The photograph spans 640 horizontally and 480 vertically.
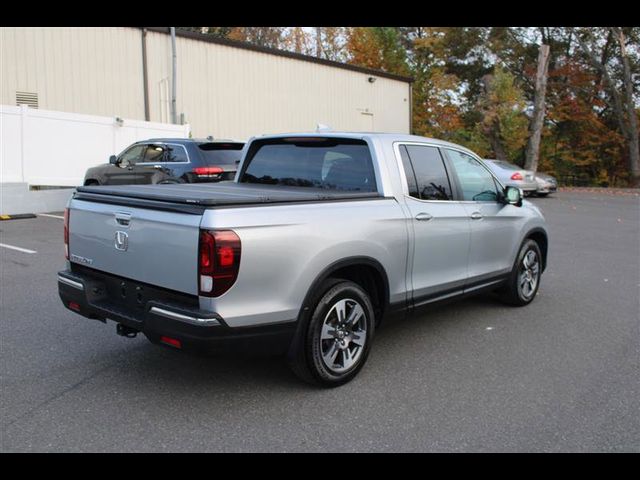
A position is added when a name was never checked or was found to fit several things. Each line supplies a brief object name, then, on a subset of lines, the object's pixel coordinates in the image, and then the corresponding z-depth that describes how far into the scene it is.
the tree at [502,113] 32.91
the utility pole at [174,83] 18.11
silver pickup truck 3.41
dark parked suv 10.57
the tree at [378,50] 35.59
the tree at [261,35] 40.31
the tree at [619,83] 30.77
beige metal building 16.36
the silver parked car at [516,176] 20.12
